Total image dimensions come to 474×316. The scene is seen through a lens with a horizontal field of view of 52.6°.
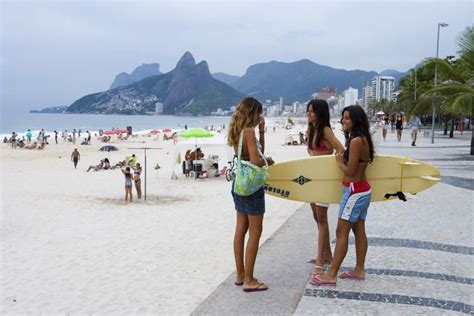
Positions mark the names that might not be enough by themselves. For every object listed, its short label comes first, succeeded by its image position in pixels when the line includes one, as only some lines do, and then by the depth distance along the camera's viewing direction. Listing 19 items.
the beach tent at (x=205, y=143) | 16.12
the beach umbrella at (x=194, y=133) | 15.16
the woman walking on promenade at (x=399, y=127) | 26.22
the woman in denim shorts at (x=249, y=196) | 4.09
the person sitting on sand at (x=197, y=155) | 16.78
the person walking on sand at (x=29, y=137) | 38.22
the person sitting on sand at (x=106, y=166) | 20.02
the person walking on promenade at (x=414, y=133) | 21.62
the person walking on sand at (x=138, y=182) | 11.87
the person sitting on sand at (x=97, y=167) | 19.73
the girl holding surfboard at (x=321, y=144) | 4.37
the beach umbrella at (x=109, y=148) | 31.19
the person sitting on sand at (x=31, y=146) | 33.94
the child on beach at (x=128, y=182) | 11.53
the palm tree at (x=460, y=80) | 14.04
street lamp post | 28.33
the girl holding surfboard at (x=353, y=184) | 4.08
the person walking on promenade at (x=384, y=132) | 27.01
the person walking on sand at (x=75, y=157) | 21.12
